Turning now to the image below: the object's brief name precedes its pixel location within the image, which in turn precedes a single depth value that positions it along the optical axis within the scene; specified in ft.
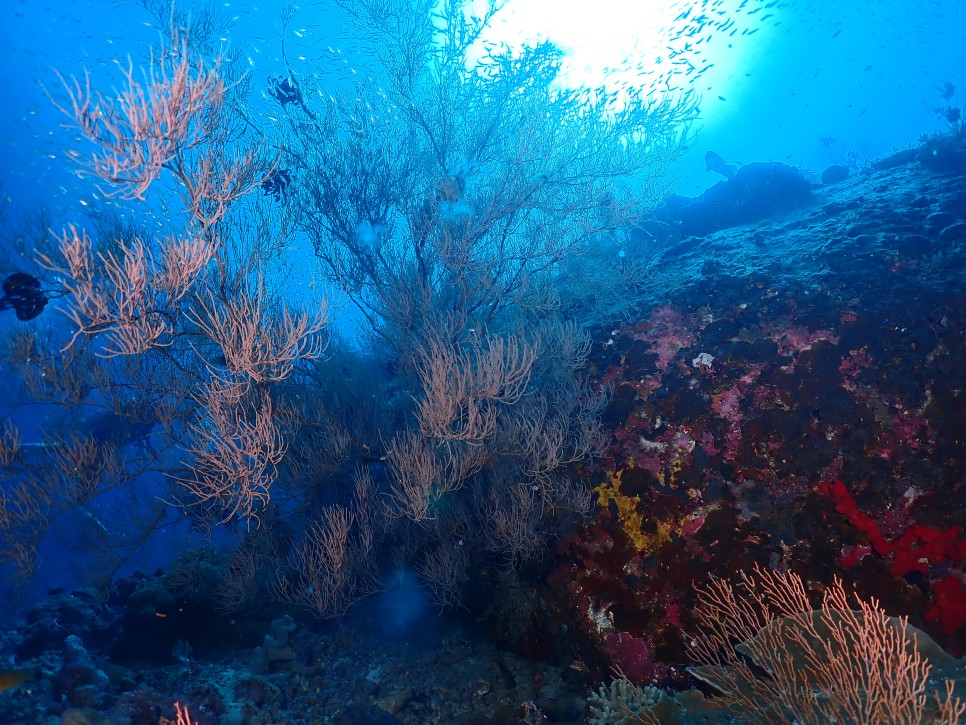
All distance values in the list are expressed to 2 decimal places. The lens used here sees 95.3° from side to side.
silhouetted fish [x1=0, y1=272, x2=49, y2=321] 14.78
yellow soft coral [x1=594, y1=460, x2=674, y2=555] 14.46
